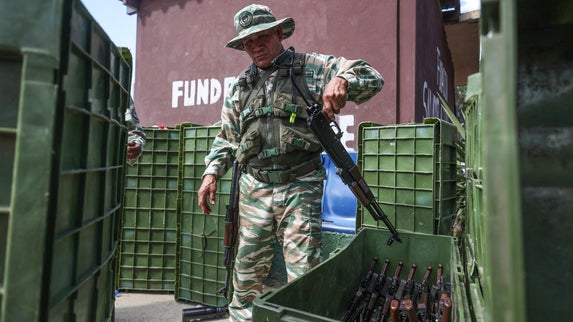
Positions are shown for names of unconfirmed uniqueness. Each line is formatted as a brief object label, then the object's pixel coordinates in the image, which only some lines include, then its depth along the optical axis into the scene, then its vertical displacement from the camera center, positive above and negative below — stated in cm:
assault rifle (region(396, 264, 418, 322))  205 -58
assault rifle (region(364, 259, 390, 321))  229 -59
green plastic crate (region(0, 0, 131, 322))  83 +6
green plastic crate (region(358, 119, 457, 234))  322 +16
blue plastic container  393 -16
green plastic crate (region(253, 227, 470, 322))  121 -38
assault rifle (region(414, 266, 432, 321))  209 -59
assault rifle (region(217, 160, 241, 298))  256 -18
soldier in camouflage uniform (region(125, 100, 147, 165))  254 +30
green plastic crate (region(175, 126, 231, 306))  339 -40
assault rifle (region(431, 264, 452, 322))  183 -54
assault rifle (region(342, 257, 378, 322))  225 -61
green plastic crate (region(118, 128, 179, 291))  376 -33
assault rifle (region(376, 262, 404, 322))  225 -61
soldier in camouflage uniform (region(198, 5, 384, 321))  217 +21
